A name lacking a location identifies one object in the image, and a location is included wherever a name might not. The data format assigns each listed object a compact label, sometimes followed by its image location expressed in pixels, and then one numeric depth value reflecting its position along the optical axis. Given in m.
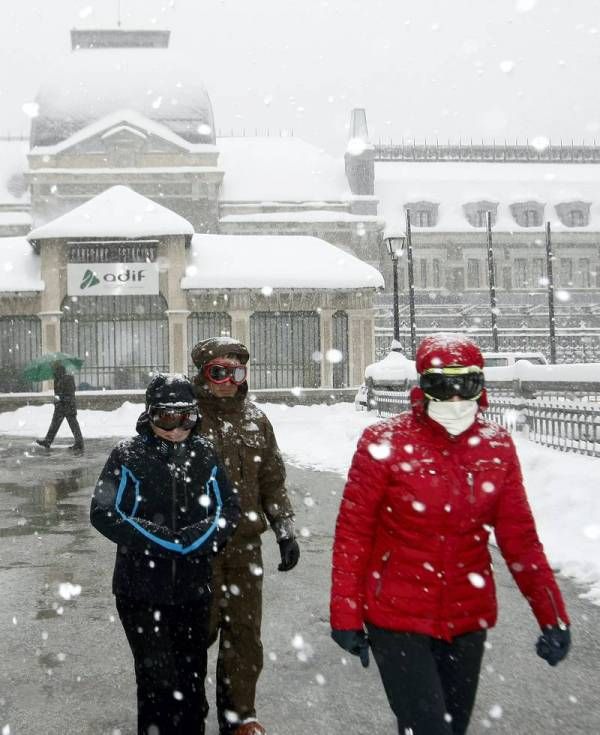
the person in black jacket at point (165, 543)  3.50
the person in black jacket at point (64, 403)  17.38
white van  30.31
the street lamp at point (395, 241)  21.58
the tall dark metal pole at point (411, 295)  28.96
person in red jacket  2.92
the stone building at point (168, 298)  29.03
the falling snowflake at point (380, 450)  3.01
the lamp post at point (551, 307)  33.09
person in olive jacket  4.00
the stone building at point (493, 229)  55.78
